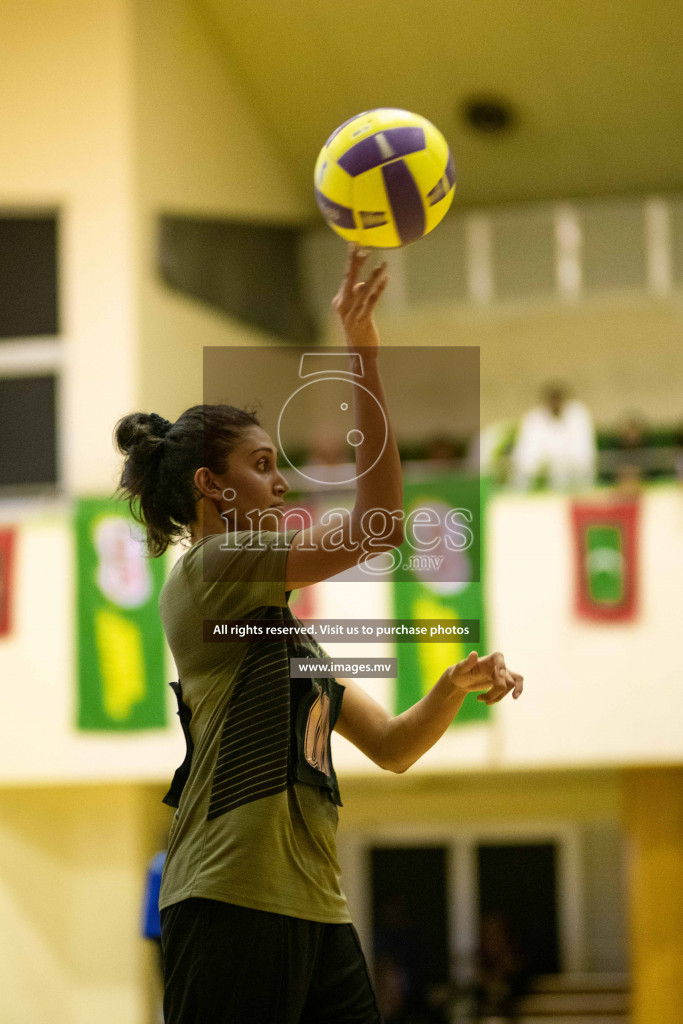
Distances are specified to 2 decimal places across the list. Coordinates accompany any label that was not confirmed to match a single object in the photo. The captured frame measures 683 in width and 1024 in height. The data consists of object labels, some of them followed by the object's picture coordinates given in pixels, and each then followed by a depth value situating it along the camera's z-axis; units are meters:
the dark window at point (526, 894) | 15.99
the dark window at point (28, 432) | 13.84
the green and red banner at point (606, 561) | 11.72
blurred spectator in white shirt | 12.21
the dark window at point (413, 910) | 15.64
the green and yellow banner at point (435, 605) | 11.23
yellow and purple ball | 4.96
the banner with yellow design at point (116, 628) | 11.95
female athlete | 3.52
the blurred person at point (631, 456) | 11.82
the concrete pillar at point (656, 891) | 12.38
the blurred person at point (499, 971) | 14.93
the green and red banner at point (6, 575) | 12.59
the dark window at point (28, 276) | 13.98
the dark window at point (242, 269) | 14.54
